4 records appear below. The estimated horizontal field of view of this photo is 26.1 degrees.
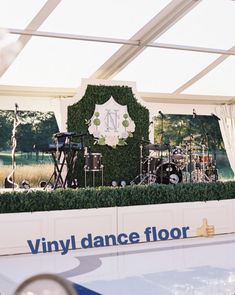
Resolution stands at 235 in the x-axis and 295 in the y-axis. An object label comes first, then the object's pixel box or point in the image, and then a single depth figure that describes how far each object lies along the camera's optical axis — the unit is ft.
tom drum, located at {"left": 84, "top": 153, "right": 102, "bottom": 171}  27.37
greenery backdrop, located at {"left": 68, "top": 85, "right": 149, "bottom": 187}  29.89
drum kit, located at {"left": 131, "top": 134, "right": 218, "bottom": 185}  29.76
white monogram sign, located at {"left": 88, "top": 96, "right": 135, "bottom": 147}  30.25
